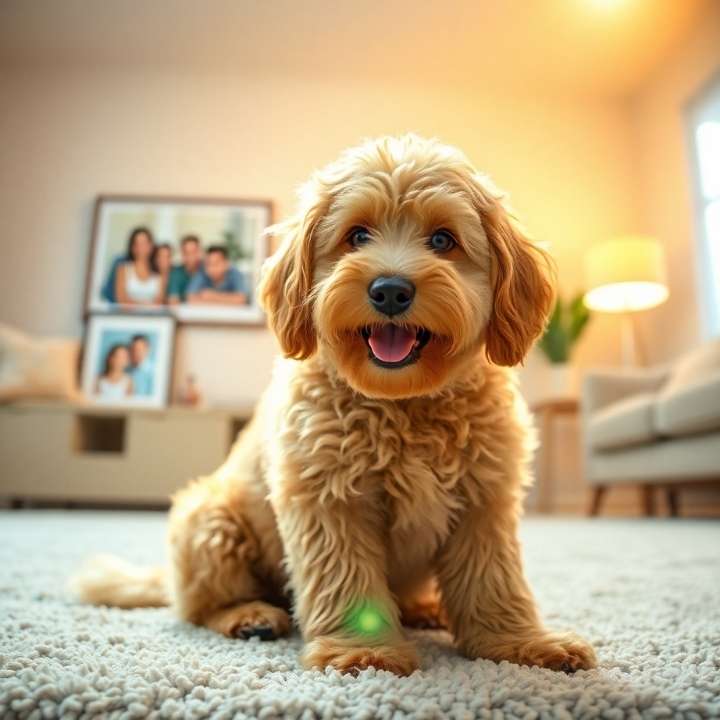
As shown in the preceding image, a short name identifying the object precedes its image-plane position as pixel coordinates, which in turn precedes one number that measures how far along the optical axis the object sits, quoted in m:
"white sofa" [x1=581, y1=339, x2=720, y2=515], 3.68
